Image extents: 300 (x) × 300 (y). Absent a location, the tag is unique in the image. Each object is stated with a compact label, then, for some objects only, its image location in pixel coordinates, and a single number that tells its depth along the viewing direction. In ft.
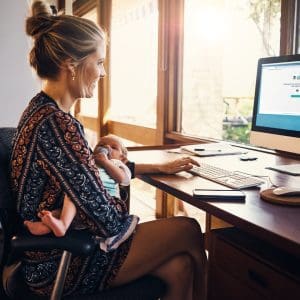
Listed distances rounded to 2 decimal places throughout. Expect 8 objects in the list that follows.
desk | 2.93
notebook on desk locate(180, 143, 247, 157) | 6.48
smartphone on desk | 3.79
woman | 3.56
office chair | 3.20
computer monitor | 5.23
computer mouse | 3.70
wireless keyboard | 4.31
